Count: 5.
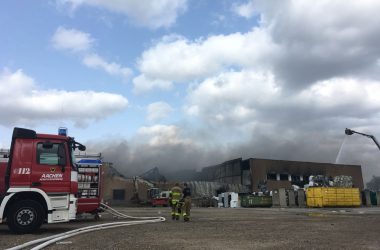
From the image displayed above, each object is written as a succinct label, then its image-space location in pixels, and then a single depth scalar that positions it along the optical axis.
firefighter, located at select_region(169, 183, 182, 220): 16.15
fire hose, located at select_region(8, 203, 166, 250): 7.91
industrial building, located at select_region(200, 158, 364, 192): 64.25
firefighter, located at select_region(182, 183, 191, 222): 15.29
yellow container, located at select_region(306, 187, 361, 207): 35.84
